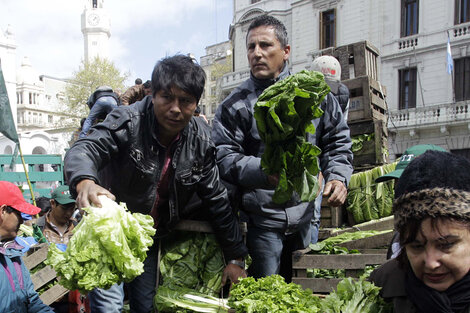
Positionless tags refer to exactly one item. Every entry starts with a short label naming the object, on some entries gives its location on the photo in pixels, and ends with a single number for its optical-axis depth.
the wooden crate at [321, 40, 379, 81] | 7.63
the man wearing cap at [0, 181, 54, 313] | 3.01
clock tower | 78.19
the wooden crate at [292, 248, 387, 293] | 2.86
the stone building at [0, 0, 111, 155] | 78.19
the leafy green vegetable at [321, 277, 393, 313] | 1.98
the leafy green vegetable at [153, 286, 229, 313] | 2.72
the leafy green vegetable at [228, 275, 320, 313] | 2.23
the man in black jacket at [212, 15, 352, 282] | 3.07
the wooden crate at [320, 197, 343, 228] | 5.64
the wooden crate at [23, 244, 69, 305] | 3.97
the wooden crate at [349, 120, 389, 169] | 6.32
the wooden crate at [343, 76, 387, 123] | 6.62
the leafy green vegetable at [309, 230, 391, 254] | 3.26
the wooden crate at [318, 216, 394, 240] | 4.62
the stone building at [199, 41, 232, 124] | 46.16
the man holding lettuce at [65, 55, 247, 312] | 2.70
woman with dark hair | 1.65
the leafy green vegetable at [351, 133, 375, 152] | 6.47
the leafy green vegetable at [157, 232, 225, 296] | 3.02
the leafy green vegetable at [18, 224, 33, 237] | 5.67
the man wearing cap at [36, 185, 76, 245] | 5.65
